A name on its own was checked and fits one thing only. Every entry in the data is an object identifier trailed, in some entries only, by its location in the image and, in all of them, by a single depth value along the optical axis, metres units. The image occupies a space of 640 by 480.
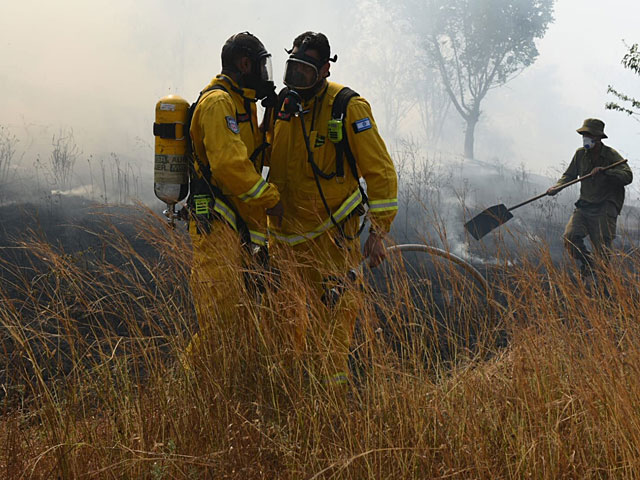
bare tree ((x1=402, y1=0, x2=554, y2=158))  23.11
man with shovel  6.14
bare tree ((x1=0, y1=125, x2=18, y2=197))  8.93
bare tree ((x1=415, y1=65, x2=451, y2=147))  33.62
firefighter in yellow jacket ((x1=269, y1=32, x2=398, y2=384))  2.95
